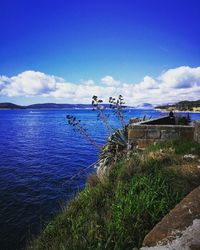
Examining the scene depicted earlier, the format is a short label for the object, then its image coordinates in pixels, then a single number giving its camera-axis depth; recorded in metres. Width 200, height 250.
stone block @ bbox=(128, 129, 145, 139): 7.48
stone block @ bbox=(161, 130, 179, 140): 7.32
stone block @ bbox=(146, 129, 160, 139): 7.44
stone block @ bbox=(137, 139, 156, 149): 7.48
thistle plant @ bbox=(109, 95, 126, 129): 10.57
